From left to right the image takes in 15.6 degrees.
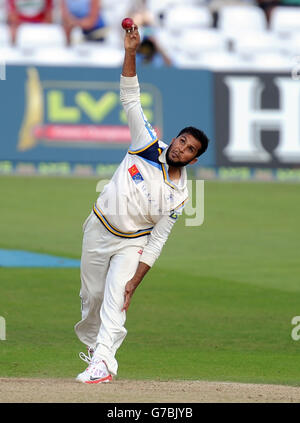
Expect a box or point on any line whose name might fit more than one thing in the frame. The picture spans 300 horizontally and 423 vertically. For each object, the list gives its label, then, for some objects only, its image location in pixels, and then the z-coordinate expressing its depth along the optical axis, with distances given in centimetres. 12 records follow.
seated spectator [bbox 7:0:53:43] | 2186
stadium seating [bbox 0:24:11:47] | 2194
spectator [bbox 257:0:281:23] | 2486
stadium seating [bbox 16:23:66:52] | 2191
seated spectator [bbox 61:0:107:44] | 2167
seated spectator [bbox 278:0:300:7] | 2586
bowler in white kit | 766
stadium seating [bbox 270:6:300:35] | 2475
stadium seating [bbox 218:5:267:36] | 2409
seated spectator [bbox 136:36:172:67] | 2111
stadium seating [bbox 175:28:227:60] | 2275
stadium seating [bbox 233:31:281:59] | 2306
